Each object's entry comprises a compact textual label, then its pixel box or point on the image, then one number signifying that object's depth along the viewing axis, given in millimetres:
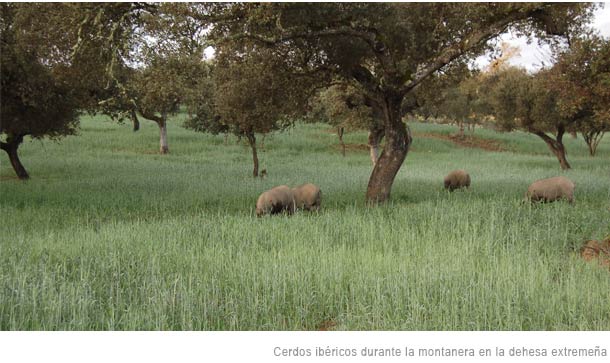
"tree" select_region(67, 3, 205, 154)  11727
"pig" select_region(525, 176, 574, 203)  14156
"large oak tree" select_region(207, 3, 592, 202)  12047
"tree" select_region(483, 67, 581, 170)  29797
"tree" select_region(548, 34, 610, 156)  13008
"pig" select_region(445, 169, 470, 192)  19406
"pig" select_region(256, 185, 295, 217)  13086
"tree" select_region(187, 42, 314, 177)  15344
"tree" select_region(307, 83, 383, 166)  27906
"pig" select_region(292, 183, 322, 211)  14091
